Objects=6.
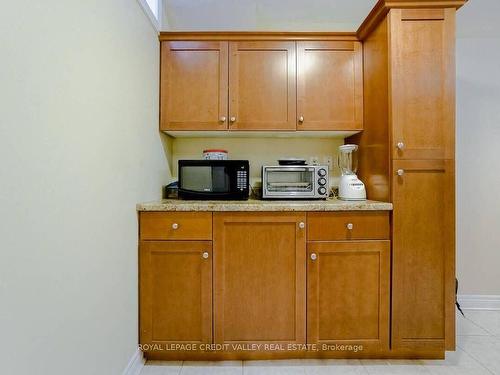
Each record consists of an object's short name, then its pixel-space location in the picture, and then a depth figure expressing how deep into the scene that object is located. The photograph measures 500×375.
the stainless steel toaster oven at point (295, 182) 1.90
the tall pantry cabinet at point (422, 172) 1.58
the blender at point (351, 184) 1.86
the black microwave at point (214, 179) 1.85
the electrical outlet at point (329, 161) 2.25
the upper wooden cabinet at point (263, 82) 1.93
